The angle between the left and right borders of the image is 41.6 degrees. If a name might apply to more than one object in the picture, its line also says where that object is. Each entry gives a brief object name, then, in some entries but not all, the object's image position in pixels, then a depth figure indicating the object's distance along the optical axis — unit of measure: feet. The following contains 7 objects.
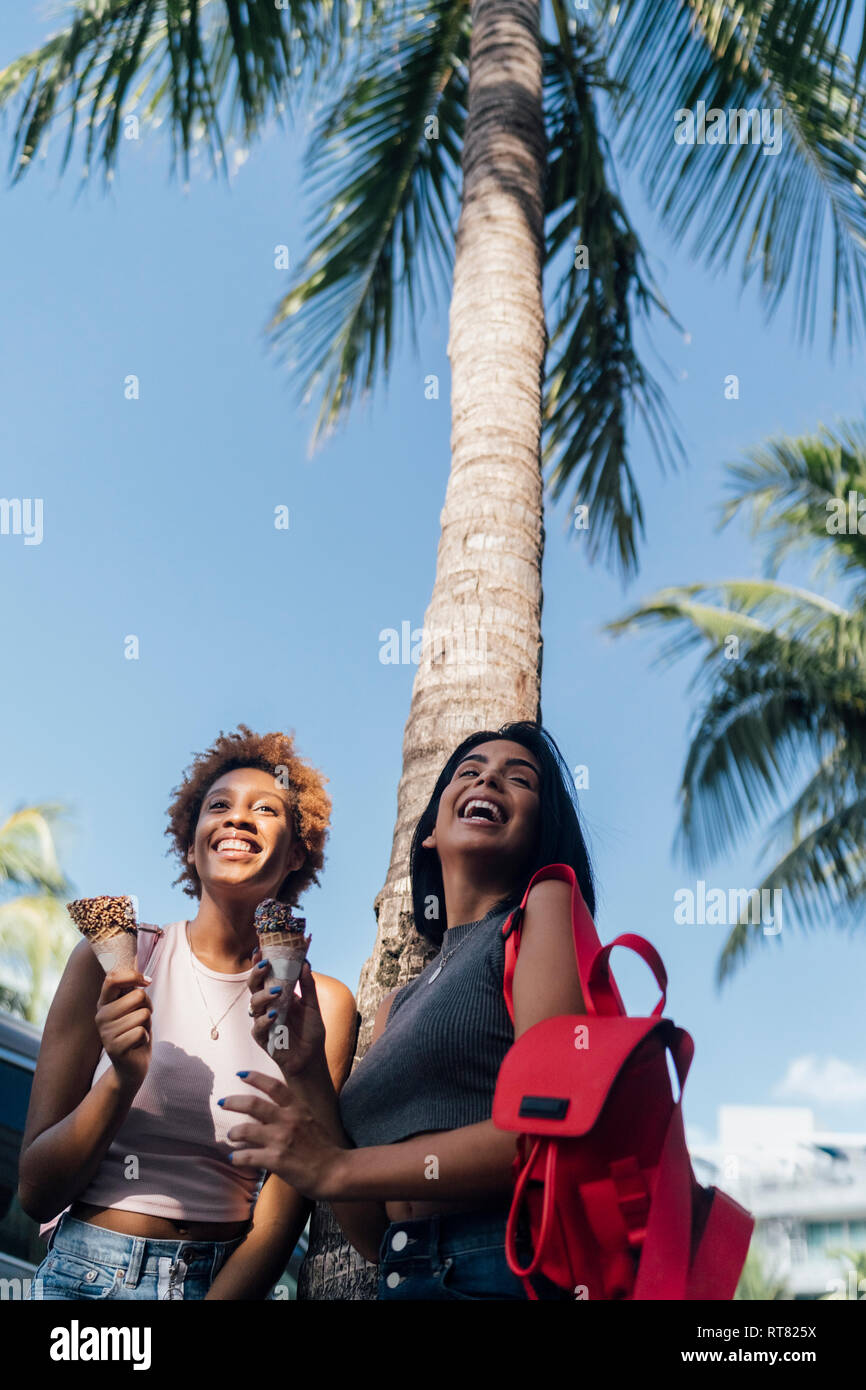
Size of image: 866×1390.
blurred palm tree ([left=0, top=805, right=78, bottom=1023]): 56.34
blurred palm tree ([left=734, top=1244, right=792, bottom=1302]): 53.26
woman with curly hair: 7.40
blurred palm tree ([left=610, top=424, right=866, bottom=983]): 43.45
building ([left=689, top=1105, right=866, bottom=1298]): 66.18
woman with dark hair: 6.24
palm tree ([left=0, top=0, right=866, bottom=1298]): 12.37
